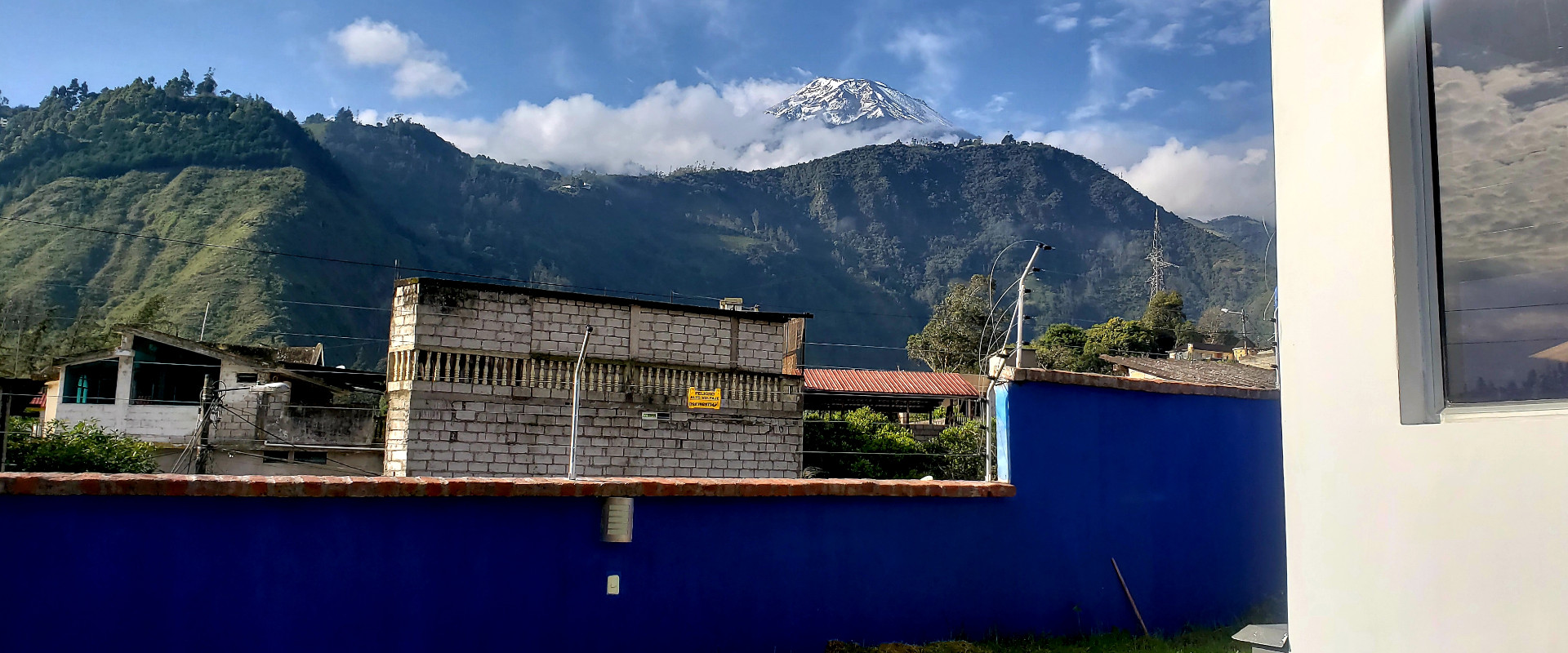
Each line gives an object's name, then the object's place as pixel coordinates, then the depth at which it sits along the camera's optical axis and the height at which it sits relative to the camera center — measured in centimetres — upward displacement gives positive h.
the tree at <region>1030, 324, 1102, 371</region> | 5116 +391
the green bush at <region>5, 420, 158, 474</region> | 1430 -87
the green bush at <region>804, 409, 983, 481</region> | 2038 -66
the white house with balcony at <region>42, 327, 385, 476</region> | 2423 -17
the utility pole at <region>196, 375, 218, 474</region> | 1941 -51
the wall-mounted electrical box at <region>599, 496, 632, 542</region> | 638 -71
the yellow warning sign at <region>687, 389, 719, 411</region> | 2198 +27
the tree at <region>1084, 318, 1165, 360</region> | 5388 +459
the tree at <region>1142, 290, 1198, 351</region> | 5534 +599
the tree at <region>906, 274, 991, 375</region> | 5012 +447
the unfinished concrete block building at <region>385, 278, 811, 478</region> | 2017 +48
